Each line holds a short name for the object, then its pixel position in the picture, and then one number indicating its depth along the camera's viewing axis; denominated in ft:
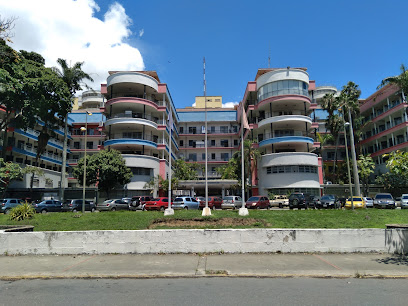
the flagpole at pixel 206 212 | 47.41
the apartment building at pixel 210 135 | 197.67
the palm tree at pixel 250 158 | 139.03
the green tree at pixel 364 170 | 141.79
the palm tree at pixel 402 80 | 66.37
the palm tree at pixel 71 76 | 122.11
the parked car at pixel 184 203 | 94.59
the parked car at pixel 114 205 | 95.45
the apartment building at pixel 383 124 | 145.07
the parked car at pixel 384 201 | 95.81
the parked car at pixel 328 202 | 89.64
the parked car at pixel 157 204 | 93.40
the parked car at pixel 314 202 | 92.18
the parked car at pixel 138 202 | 99.07
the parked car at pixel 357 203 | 89.56
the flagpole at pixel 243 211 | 49.96
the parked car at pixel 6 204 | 90.58
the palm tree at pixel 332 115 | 152.76
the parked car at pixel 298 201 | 91.32
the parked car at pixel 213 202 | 99.60
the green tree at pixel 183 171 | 159.33
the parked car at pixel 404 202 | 93.50
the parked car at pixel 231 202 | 99.04
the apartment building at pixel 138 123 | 135.85
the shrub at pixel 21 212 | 48.14
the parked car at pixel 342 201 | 95.40
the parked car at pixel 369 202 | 102.73
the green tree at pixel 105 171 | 118.93
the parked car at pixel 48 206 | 92.68
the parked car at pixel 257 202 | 92.52
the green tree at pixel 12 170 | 86.55
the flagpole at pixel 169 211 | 56.03
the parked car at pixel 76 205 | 96.37
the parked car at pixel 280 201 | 112.37
